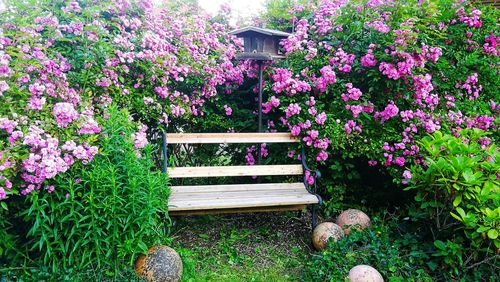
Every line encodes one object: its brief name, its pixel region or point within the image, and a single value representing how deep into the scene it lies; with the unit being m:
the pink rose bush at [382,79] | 4.03
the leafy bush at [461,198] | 2.87
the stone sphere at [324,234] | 3.49
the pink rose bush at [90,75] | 2.51
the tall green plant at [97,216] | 2.53
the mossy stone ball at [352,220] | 3.70
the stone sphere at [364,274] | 2.86
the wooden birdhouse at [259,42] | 4.11
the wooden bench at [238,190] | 3.41
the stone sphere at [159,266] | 2.77
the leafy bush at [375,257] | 3.04
